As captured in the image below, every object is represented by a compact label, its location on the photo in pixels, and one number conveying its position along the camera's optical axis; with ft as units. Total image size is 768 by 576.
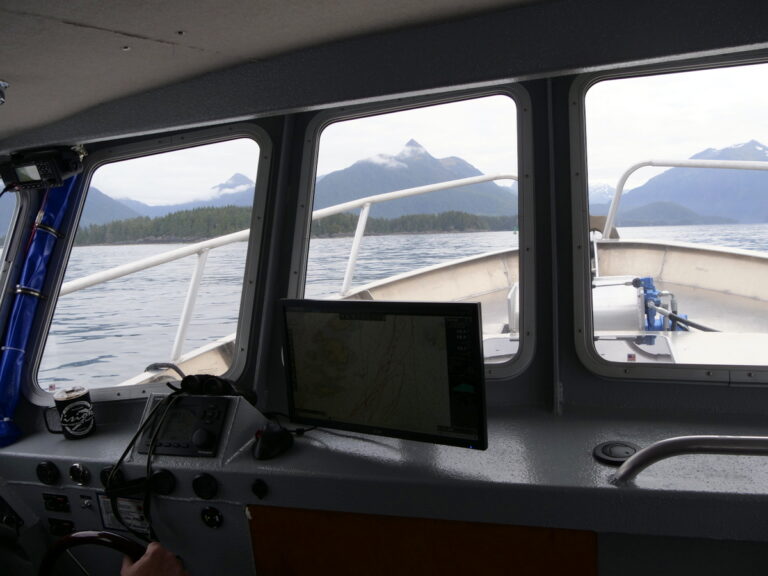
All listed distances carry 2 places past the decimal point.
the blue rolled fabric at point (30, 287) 7.71
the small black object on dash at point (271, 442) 5.66
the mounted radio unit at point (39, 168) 7.53
